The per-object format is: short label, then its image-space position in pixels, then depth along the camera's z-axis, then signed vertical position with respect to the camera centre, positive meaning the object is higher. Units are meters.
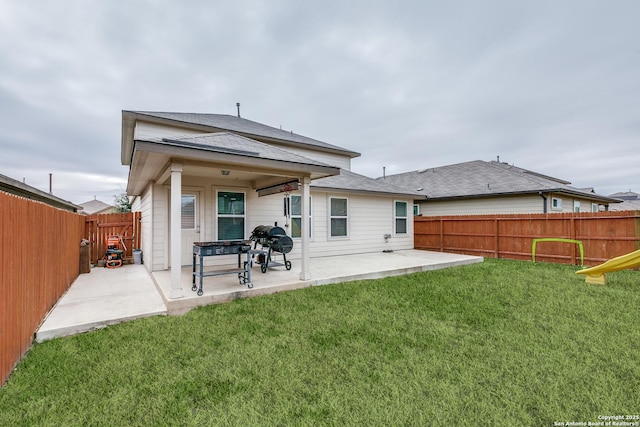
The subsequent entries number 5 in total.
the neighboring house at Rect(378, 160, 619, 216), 11.81 +1.03
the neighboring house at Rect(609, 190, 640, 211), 27.97 +1.72
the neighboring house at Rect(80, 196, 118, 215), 39.39 +1.83
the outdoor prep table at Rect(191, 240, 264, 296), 4.64 -0.58
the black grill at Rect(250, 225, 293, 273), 6.14 -0.56
